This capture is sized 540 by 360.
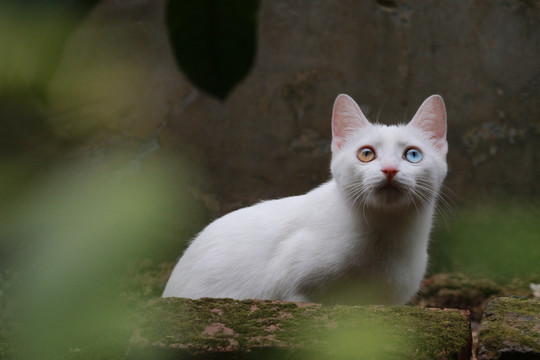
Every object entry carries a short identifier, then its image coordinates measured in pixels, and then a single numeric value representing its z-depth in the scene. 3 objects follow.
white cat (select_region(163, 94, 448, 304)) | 2.98
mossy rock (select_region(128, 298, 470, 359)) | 2.83
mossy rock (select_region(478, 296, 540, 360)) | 2.83
